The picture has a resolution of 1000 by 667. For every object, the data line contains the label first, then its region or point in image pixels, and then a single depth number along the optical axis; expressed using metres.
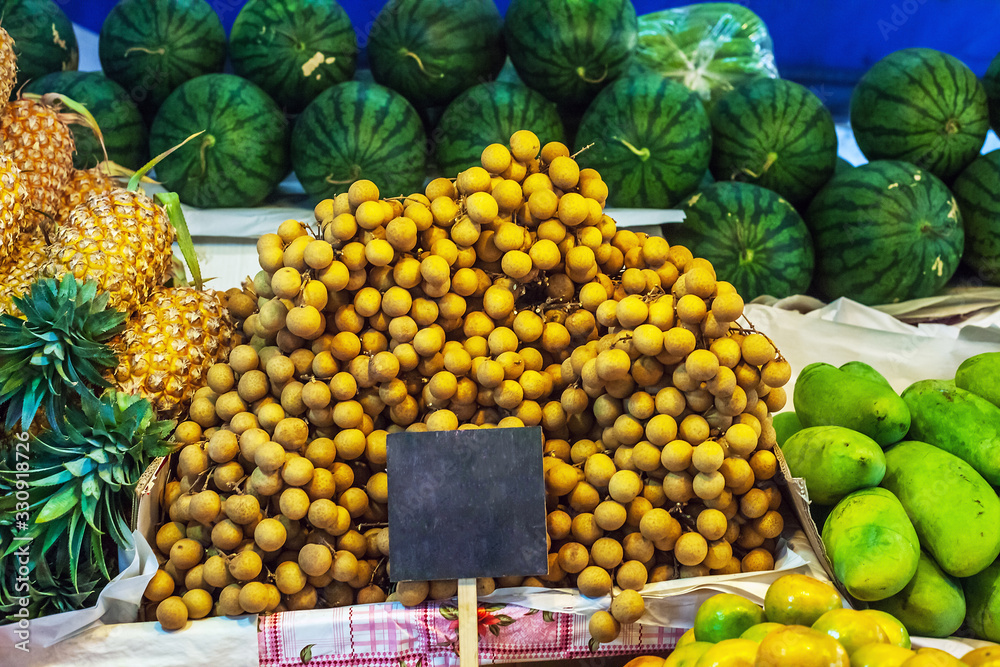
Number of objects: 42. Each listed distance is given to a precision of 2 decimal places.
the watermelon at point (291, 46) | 2.90
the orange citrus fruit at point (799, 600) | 1.14
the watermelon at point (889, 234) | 2.75
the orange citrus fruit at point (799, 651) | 0.90
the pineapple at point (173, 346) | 1.62
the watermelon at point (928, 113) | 2.96
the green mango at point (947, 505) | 1.40
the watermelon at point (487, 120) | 2.78
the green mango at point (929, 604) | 1.39
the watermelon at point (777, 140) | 2.92
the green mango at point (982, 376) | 1.73
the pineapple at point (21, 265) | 1.66
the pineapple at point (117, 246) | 1.66
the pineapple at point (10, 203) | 1.64
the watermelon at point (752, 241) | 2.74
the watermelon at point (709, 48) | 3.28
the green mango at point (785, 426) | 1.83
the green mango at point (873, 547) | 1.33
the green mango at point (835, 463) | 1.48
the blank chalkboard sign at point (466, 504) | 1.30
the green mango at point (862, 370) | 1.82
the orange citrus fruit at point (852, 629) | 0.99
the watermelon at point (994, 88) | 3.11
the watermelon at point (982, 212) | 2.92
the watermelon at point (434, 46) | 2.88
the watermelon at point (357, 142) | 2.72
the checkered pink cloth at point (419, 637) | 1.38
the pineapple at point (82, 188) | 1.95
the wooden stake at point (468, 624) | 1.30
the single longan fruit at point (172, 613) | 1.35
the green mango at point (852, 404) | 1.60
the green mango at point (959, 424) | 1.57
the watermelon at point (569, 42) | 2.84
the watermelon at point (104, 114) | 2.74
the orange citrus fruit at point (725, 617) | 1.17
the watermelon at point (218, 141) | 2.73
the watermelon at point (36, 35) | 2.94
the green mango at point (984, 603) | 1.43
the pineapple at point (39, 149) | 1.81
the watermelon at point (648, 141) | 2.76
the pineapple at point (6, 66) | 1.75
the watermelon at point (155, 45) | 2.90
